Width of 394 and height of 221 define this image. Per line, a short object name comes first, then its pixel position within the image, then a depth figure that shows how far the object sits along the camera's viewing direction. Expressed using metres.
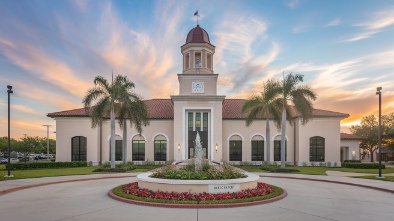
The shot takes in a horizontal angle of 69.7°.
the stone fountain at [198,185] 12.61
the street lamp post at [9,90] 21.89
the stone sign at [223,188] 12.68
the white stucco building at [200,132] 35.91
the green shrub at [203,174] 13.82
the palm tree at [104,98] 28.28
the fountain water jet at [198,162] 15.66
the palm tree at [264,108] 31.11
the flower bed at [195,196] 11.79
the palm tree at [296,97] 27.89
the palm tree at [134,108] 29.62
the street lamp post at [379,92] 22.56
